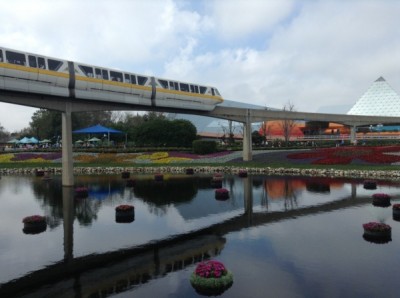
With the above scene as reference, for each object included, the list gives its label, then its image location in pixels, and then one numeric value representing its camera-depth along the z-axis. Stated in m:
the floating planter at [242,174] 38.24
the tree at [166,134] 67.88
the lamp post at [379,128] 101.59
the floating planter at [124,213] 19.33
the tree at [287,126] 85.34
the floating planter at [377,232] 15.03
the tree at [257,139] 74.81
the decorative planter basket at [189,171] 41.76
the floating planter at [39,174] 41.77
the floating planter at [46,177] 37.49
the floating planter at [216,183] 30.85
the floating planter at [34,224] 17.44
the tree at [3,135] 151.75
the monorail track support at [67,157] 32.28
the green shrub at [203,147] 57.09
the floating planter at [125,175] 37.93
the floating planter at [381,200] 21.83
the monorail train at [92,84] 26.52
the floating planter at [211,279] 10.42
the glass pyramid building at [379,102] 116.25
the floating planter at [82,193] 26.73
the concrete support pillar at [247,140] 49.41
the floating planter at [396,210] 18.80
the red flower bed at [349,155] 42.65
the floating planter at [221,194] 24.90
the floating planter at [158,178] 35.09
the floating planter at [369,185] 28.05
